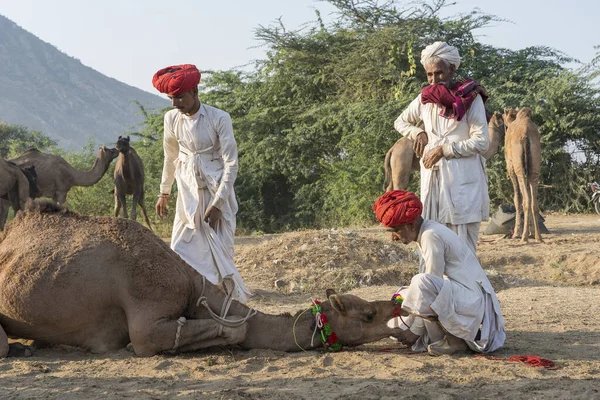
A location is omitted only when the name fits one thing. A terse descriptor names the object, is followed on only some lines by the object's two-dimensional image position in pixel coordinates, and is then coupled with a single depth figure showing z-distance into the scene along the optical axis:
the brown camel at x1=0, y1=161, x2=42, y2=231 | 14.38
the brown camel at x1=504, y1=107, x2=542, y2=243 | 12.43
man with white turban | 5.84
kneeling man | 4.86
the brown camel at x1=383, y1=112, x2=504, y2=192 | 13.34
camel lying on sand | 4.92
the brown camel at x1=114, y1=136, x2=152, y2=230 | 16.03
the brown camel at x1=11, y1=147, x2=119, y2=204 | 16.97
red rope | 4.66
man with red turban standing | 6.35
